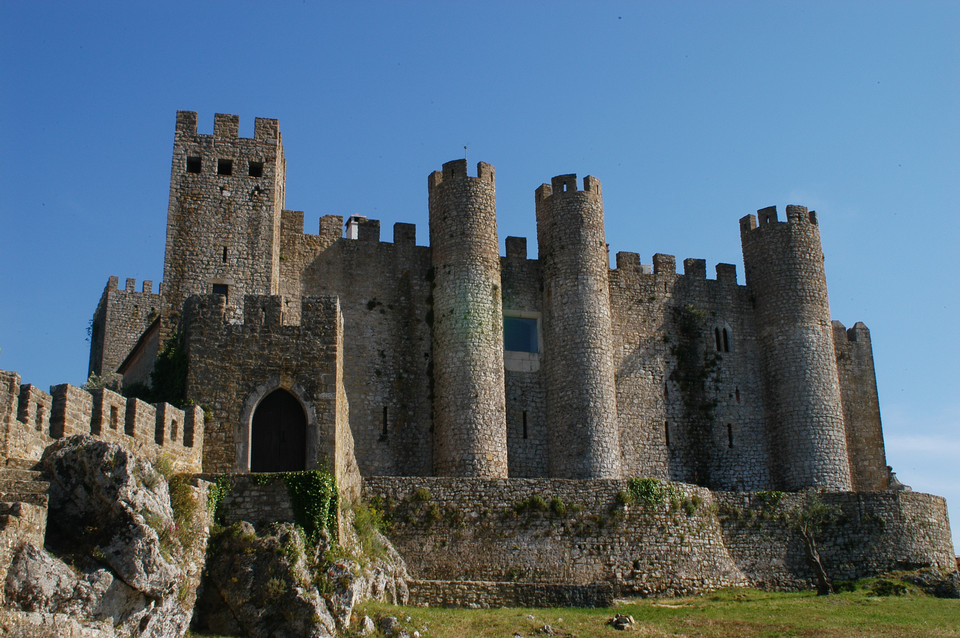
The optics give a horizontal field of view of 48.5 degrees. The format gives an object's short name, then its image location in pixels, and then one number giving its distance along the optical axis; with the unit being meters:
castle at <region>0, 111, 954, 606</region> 22.83
